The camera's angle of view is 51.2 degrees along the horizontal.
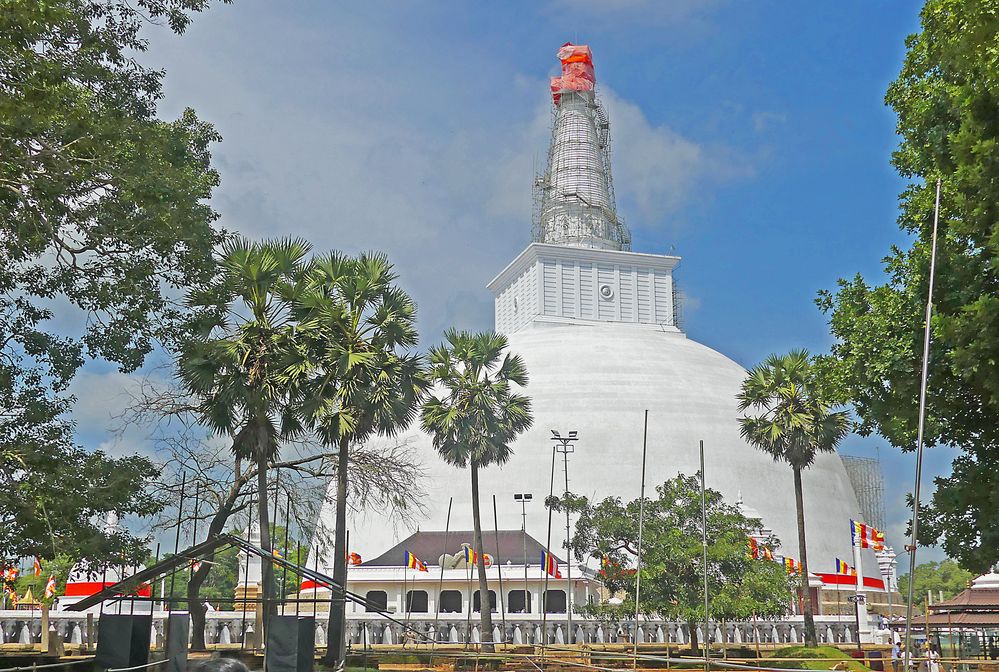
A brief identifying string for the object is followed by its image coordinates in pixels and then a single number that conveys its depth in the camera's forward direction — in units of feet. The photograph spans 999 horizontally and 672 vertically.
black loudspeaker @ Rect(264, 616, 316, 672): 60.18
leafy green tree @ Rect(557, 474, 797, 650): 119.34
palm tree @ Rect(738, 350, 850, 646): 139.33
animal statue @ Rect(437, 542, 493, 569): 162.20
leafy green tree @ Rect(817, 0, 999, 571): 48.44
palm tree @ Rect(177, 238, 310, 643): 83.51
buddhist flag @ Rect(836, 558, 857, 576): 177.27
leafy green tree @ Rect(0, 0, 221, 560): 49.62
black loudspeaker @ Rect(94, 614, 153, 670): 60.90
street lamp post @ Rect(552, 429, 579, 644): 124.07
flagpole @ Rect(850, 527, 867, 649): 151.64
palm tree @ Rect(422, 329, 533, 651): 128.98
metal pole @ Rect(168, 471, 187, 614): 79.22
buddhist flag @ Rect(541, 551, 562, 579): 150.12
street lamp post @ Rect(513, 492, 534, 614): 165.78
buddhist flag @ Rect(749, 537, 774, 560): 129.90
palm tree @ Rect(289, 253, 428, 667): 90.48
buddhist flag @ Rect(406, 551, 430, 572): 154.07
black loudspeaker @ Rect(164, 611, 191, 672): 65.16
